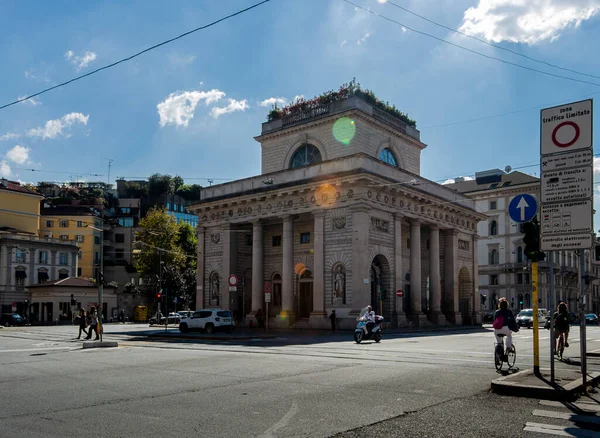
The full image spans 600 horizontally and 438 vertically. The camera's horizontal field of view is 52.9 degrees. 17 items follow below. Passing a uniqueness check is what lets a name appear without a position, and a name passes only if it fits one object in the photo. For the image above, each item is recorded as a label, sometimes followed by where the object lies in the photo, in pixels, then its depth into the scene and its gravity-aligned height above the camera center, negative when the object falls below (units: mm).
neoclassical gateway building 38406 +3220
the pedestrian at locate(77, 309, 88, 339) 31250 -2390
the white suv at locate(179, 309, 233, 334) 35781 -2734
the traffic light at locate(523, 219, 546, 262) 11852 +644
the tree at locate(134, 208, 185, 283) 74312 +3798
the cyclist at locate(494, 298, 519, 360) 13848 -1145
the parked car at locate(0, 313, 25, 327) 59312 -4382
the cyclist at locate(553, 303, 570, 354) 17922 -1435
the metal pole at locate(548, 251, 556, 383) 11141 -585
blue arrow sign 12008 +1311
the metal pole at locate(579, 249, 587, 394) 10648 -736
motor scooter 25978 -2510
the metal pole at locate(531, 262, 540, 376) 11802 -780
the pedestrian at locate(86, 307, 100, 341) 28162 -2091
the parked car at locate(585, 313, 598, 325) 59169 -4441
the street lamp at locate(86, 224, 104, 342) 26156 -626
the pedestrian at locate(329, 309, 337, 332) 37125 -2793
